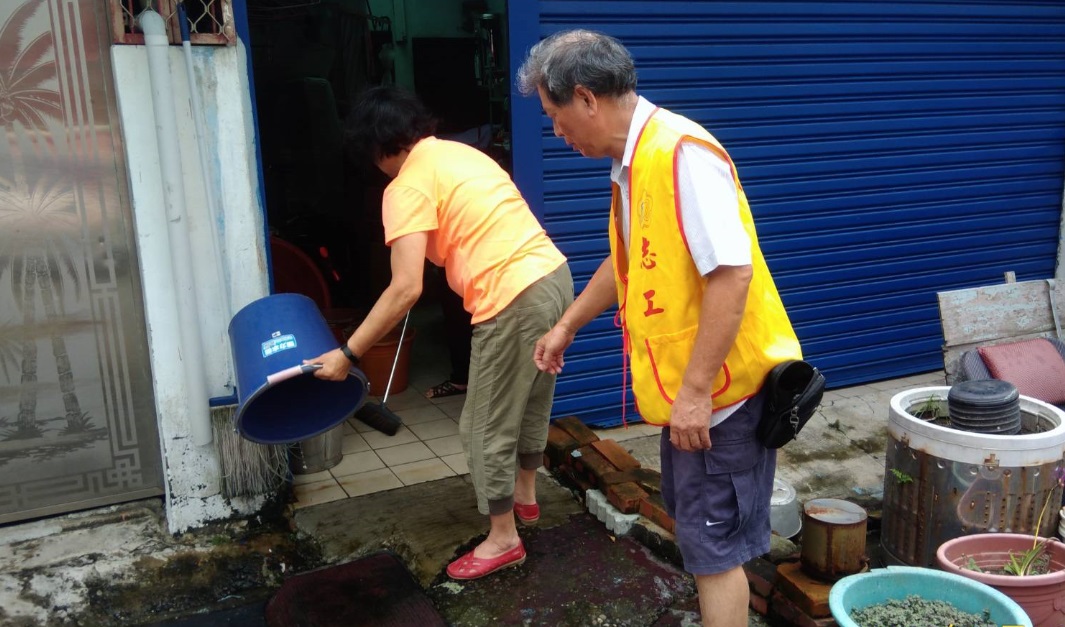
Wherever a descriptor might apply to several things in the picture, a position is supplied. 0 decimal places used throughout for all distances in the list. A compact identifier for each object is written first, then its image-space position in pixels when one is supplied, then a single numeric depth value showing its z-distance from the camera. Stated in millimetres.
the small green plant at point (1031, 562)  2977
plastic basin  2623
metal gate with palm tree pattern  3600
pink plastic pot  2838
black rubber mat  3430
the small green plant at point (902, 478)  3488
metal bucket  4613
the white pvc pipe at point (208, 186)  3590
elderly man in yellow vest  2350
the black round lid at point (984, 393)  3340
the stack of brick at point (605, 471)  4012
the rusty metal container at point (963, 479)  3262
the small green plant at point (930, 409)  3783
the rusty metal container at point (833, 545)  3174
